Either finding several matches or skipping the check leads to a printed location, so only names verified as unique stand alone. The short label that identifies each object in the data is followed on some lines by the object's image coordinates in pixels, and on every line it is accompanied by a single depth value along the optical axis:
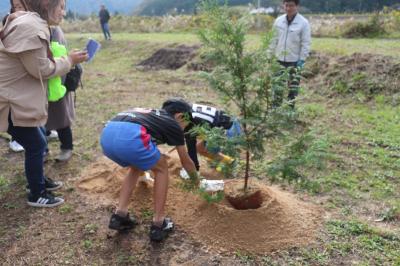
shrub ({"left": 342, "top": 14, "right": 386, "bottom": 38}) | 12.70
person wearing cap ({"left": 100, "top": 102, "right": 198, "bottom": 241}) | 2.91
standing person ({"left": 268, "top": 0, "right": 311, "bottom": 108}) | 5.80
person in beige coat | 2.98
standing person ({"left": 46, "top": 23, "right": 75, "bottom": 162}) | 4.36
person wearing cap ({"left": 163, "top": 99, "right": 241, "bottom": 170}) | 3.32
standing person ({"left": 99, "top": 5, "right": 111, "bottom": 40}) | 18.60
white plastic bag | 3.30
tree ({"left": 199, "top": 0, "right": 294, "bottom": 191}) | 2.81
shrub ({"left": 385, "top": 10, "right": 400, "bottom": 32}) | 12.84
